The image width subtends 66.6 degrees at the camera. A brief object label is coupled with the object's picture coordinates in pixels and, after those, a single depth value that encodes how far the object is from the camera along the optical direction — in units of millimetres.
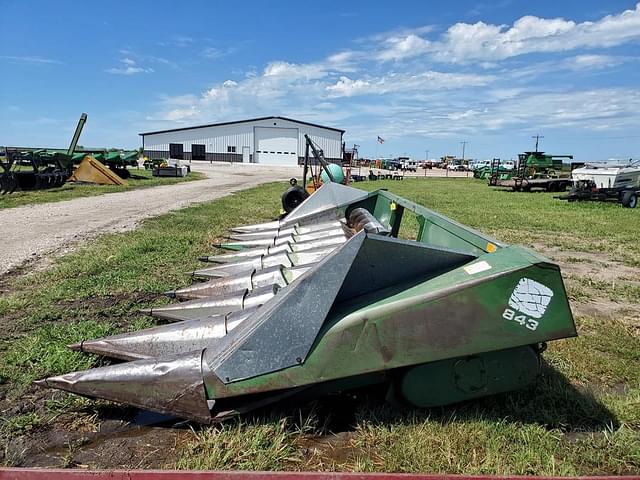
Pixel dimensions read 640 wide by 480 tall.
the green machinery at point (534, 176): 24359
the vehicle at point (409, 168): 58003
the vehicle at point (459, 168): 65238
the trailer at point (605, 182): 16723
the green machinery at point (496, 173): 28469
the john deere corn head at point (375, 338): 2041
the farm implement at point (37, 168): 15648
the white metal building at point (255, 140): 58594
